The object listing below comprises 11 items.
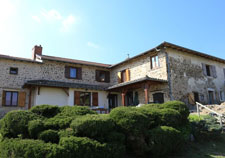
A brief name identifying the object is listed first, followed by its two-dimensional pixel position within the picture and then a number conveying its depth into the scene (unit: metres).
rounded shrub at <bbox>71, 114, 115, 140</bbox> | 4.99
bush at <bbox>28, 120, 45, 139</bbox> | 5.18
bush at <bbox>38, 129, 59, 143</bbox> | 5.02
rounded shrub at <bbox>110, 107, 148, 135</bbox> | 5.59
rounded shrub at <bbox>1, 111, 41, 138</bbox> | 5.33
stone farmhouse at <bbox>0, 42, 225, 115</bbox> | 13.74
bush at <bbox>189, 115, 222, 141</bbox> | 8.27
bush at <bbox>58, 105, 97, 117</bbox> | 6.07
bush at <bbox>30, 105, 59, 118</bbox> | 6.25
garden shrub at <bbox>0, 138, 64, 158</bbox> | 4.38
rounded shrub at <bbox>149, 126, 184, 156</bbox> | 5.72
